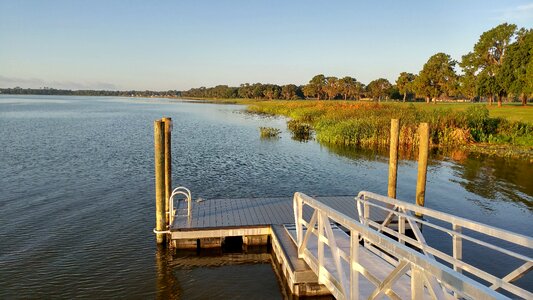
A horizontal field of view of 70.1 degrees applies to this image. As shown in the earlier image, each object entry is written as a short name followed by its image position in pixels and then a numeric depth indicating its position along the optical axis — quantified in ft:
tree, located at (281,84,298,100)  568.82
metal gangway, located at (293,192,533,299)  12.93
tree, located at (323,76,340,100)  478.18
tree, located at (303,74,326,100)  510.58
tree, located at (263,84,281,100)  573.33
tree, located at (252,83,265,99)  628.69
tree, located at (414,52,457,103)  270.67
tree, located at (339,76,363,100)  472.44
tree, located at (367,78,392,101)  441.27
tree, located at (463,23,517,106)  215.51
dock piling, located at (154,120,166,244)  36.91
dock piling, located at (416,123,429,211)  44.70
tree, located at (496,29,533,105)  183.32
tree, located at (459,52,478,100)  233.96
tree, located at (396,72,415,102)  309.98
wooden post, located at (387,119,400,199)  46.09
